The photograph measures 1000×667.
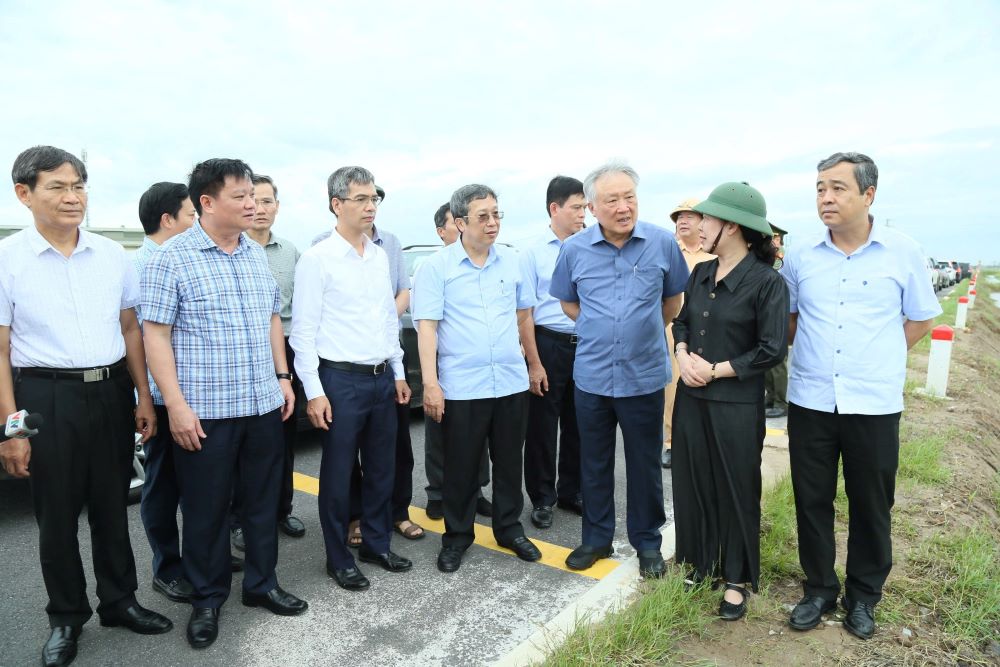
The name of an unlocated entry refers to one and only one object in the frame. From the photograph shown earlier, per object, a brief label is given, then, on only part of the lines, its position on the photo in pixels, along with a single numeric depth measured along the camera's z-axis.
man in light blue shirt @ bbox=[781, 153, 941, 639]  2.80
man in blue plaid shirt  2.73
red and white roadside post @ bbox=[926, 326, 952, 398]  7.23
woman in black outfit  2.83
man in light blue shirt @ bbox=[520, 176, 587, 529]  4.31
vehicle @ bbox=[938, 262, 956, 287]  47.87
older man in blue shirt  3.35
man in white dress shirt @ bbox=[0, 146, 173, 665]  2.61
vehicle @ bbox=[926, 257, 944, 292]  42.51
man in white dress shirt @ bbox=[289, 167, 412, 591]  3.26
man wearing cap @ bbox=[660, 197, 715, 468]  5.12
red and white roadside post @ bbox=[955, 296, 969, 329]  13.95
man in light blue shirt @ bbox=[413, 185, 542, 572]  3.53
